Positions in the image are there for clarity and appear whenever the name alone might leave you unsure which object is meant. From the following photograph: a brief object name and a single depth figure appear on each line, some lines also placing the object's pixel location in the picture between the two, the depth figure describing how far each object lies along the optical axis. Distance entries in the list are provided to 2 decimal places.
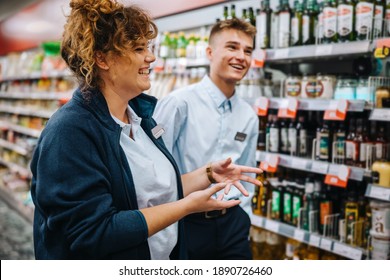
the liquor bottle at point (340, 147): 2.82
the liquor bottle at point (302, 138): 3.08
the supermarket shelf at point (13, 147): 7.19
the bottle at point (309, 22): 3.02
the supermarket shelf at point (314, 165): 2.60
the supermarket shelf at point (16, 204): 6.07
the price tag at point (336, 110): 2.62
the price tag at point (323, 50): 2.69
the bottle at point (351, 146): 2.75
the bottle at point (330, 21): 2.82
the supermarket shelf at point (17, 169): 6.95
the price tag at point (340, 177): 2.63
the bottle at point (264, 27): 3.22
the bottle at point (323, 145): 2.91
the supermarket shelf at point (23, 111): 6.44
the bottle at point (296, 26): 3.07
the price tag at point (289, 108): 2.90
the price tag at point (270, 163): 3.07
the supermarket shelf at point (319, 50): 2.51
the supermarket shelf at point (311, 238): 2.64
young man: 2.30
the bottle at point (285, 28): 3.10
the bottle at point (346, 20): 2.75
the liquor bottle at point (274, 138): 3.22
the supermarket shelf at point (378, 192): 2.45
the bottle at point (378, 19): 2.66
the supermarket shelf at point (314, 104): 2.58
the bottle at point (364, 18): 2.64
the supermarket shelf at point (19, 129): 6.87
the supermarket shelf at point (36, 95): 5.78
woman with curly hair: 1.32
